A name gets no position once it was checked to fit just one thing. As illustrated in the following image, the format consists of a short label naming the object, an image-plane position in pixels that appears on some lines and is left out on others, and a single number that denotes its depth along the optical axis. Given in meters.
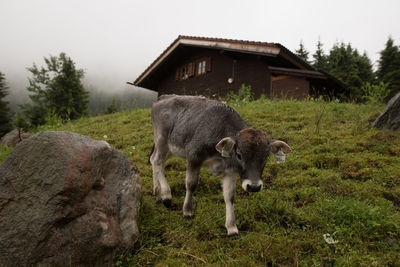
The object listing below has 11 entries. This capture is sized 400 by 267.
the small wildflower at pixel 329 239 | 3.19
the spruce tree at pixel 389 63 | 32.47
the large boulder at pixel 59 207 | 2.49
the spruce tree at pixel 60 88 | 42.22
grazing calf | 3.41
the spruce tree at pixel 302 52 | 46.84
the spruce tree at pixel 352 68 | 32.38
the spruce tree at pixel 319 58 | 45.51
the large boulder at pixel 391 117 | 7.08
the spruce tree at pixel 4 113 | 35.61
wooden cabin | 14.55
